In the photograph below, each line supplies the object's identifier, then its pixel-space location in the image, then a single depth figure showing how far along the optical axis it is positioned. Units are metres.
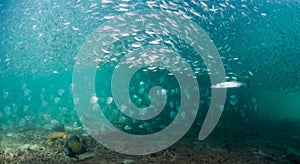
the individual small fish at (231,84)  12.63
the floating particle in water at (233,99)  12.35
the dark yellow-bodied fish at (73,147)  7.70
